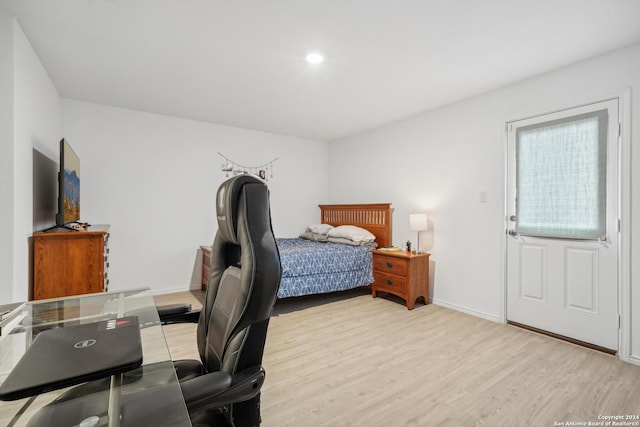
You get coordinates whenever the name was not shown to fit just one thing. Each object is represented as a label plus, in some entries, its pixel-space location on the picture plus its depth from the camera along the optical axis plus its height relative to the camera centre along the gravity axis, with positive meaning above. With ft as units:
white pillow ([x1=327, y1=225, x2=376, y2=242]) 14.21 -1.03
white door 8.14 -0.30
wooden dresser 7.59 -1.35
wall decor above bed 15.30 +2.31
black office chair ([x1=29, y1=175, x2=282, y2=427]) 2.58 -1.48
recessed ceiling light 8.25 +4.33
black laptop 2.45 -1.39
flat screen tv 8.21 +0.74
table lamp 12.14 -0.38
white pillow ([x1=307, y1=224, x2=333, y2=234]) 15.98 -0.86
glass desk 2.29 -1.56
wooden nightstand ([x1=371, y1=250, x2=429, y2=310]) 11.66 -2.52
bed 11.57 -1.99
